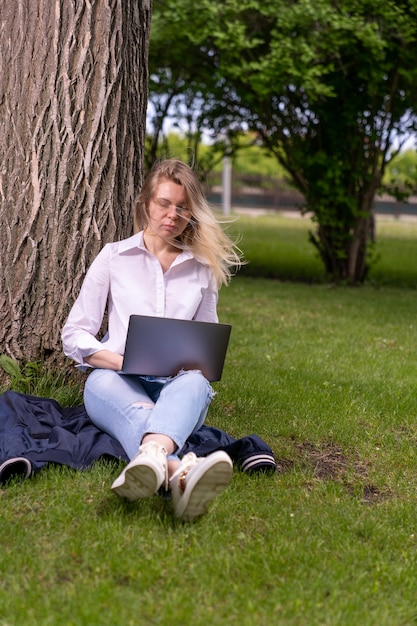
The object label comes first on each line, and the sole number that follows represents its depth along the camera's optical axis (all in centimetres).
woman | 376
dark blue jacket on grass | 378
